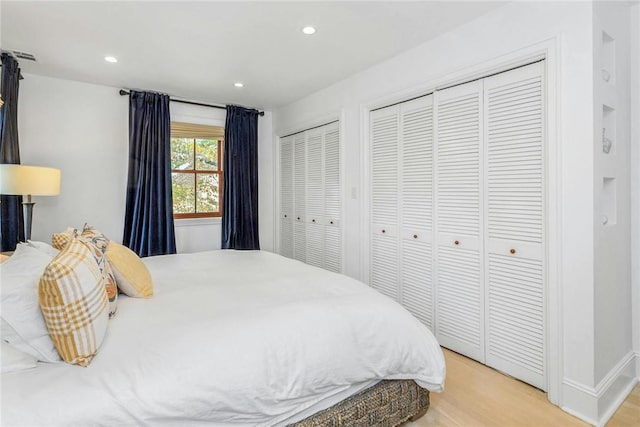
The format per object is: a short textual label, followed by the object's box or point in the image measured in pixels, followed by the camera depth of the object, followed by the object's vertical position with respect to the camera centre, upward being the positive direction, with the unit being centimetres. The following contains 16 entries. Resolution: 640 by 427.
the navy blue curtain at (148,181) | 368 +32
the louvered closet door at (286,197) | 450 +17
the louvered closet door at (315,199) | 394 +13
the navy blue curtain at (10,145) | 278 +54
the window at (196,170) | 421 +51
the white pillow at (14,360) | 110 -49
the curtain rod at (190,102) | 363 +130
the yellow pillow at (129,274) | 175 -34
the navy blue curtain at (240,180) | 432 +38
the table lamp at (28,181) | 243 +21
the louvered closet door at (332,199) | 368 +11
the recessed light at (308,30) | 241 +128
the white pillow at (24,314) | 111 -34
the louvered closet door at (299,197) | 425 +16
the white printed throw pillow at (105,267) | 154 -27
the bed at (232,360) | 106 -56
